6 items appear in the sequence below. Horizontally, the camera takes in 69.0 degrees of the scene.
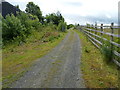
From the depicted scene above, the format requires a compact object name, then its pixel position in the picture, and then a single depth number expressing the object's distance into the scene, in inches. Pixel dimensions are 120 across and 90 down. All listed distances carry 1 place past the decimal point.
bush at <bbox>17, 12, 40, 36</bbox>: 515.1
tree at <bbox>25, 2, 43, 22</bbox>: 1415.0
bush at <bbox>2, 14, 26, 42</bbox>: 419.9
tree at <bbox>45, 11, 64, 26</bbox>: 1077.2
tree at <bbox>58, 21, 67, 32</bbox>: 896.3
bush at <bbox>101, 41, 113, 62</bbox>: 153.7
